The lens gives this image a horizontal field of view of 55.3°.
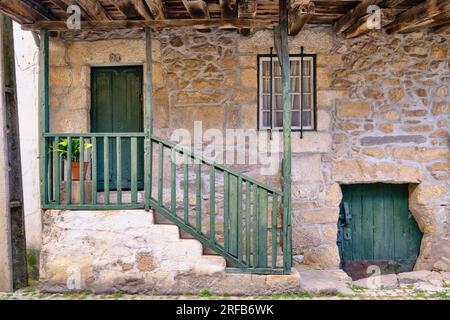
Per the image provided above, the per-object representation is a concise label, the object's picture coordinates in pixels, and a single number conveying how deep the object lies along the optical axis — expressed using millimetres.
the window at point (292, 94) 5551
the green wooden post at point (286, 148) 4422
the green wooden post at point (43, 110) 4629
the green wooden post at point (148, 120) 4555
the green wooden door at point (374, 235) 5688
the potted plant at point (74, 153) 4754
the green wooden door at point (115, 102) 5586
